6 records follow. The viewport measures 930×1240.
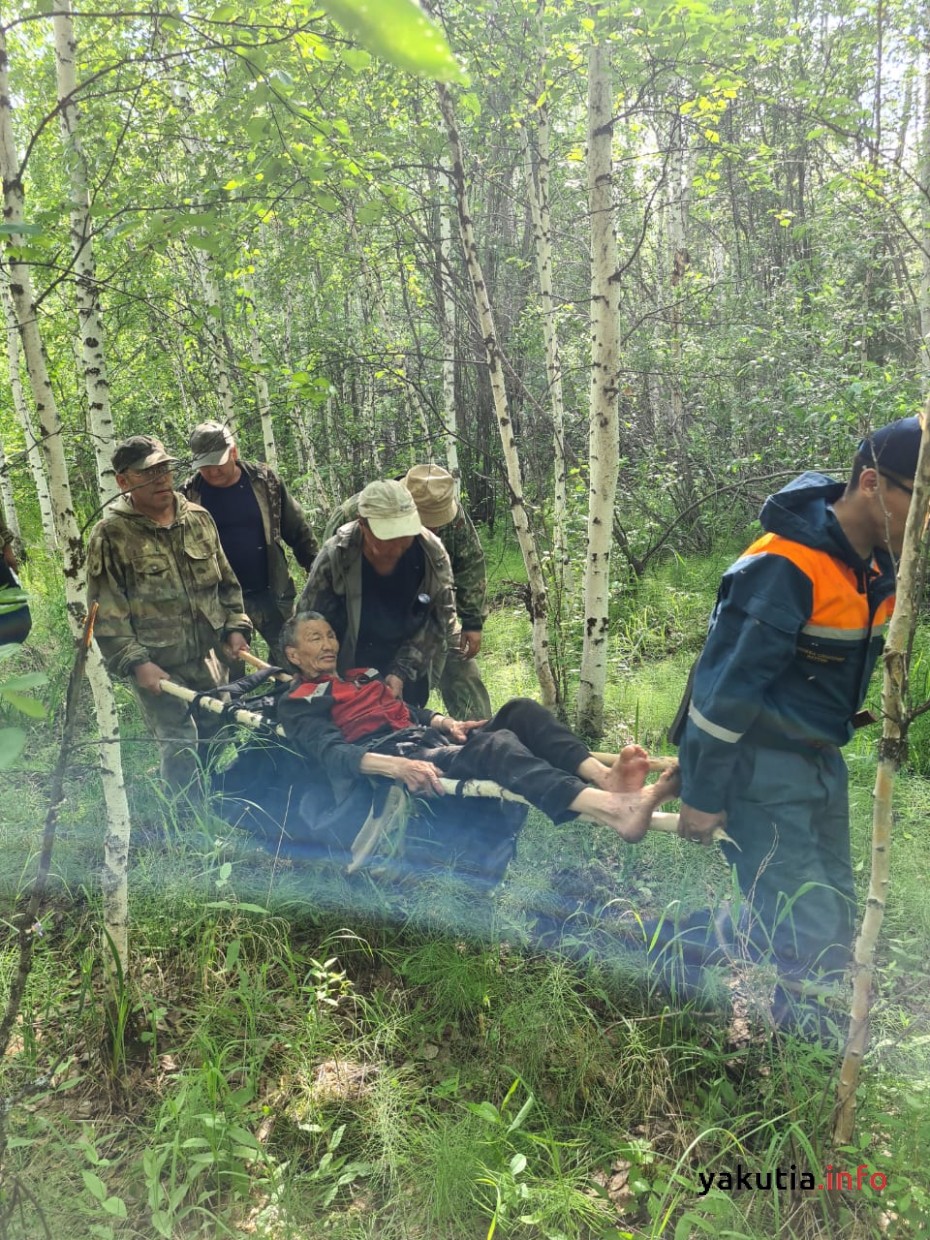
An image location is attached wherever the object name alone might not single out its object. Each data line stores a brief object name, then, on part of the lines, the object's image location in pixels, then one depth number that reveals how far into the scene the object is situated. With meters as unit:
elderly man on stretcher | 2.59
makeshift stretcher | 2.99
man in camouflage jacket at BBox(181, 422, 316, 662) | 4.48
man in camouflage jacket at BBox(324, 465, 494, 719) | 4.31
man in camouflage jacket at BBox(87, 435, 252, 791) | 3.76
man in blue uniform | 2.17
